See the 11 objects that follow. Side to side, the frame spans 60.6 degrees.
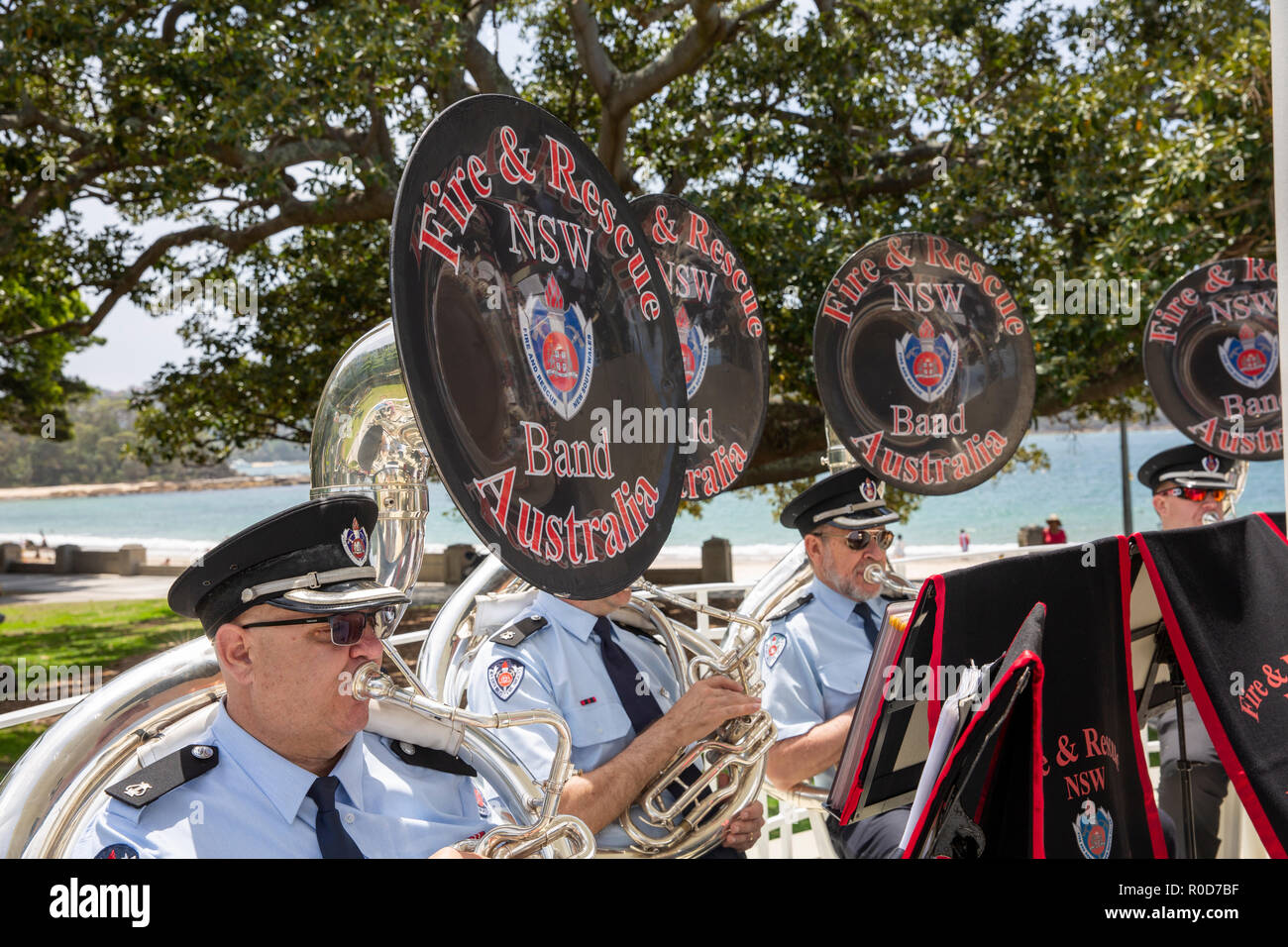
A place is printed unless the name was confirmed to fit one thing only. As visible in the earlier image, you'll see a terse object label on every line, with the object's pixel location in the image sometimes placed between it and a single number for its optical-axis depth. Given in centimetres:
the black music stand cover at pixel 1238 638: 194
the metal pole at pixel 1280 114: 171
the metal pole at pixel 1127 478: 1564
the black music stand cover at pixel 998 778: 165
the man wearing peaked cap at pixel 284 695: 183
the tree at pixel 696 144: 700
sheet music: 165
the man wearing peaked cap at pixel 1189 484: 451
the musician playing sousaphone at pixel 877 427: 328
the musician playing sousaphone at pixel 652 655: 249
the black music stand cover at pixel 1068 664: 187
